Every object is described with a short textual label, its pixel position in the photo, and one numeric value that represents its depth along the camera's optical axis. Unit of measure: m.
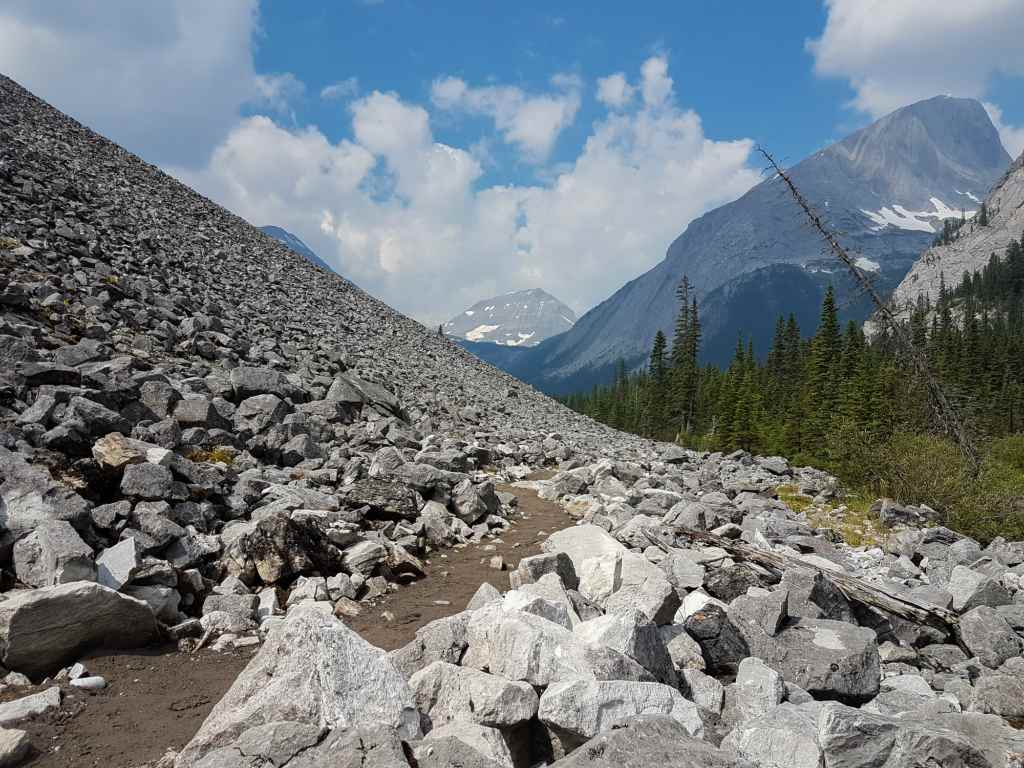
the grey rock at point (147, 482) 8.97
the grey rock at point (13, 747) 4.52
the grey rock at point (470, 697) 4.66
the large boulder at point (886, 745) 4.59
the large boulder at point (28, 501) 7.09
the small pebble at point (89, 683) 5.70
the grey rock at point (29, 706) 5.01
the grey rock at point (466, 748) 3.95
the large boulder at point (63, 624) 5.55
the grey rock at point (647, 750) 3.76
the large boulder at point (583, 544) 9.51
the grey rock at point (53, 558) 6.62
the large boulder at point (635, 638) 5.48
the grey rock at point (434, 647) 5.71
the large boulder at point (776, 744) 4.56
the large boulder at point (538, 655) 5.11
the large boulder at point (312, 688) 4.24
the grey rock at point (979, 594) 9.55
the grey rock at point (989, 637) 8.10
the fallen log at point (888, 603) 8.80
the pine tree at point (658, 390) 82.75
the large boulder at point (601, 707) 4.54
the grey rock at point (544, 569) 8.23
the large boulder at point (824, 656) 6.70
